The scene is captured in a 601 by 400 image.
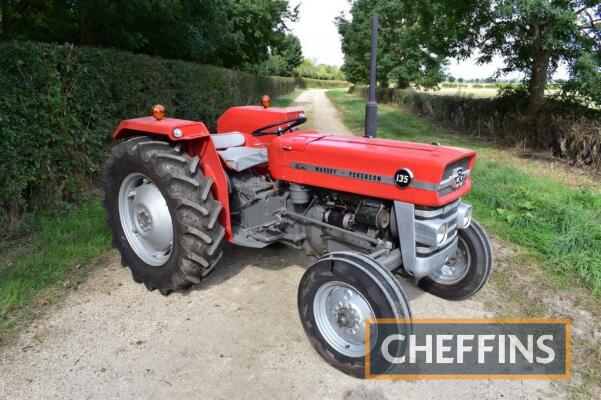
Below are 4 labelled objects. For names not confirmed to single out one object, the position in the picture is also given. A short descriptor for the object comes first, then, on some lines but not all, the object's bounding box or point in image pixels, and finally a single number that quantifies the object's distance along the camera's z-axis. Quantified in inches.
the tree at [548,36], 298.2
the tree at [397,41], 442.9
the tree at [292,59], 2027.7
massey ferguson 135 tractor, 97.9
